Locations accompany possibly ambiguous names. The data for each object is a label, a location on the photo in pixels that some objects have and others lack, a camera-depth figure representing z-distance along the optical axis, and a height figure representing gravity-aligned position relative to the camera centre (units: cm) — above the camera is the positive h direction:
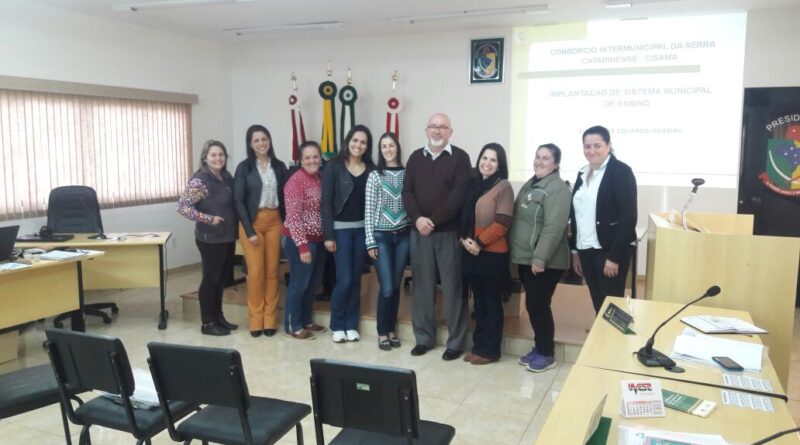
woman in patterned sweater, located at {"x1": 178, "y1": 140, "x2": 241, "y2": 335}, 403 -27
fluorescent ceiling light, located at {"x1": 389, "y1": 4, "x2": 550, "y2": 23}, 494 +144
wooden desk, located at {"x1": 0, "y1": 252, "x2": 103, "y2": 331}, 353 -75
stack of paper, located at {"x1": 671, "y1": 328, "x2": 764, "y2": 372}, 190 -57
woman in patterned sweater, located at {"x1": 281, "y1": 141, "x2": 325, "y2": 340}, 394 -36
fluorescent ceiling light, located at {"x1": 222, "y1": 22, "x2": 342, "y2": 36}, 568 +147
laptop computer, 346 -40
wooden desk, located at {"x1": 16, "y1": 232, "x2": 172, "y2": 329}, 440 -70
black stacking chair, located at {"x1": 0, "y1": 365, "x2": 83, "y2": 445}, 223 -86
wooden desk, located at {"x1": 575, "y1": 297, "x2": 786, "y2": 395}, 183 -59
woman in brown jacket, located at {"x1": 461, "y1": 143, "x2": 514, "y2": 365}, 342 -32
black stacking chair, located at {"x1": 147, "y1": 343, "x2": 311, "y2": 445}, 190 -73
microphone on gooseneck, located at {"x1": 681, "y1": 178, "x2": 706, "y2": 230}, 254 -1
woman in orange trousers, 408 -32
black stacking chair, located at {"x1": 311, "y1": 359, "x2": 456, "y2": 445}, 170 -67
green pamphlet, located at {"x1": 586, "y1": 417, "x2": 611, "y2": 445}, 128 -57
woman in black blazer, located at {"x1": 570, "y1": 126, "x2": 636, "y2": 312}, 311 -19
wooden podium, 237 -39
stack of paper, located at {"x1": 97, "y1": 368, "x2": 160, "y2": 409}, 220 -85
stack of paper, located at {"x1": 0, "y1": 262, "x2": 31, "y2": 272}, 335 -54
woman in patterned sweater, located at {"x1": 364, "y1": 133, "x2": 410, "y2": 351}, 374 -26
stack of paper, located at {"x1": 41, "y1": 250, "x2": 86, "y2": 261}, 368 -52
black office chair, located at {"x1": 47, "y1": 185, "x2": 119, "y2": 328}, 458 -30
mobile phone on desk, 184 -58
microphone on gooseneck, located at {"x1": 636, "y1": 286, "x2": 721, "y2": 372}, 190 -59
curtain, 482 +23
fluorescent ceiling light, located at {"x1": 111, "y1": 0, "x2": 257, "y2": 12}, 469 +138
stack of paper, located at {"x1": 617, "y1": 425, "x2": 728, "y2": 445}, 140 -62
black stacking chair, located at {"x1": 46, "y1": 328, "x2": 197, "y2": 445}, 200 -73
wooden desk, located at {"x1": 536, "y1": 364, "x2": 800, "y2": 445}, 145 -63
